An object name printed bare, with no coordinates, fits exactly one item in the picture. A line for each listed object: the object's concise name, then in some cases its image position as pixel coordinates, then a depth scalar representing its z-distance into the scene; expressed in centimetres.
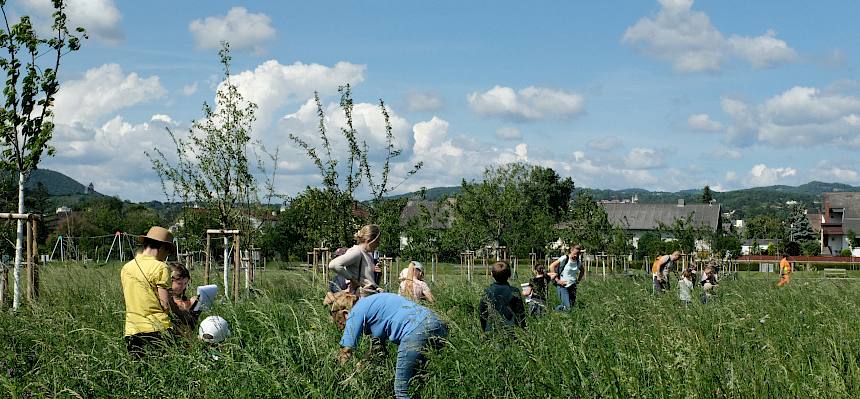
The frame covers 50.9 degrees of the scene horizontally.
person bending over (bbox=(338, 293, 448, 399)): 545
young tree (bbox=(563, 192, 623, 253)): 3588
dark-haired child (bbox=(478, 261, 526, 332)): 808
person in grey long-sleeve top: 681
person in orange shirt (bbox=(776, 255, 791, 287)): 2004
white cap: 649
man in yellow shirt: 639
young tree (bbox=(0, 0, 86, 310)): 1133
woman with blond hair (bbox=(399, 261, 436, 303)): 997
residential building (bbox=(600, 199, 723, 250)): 11175
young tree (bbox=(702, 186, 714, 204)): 15662
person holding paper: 651
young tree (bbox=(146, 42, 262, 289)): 1667
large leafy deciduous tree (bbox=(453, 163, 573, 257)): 3656
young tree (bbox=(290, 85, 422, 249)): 1603
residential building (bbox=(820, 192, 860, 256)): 9681
